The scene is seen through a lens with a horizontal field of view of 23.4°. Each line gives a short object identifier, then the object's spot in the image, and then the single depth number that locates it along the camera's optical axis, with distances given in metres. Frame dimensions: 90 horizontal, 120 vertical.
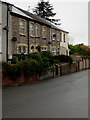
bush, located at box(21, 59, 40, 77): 17.03
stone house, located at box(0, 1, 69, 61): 20.64
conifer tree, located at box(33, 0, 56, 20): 68.31
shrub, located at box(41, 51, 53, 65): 24.45
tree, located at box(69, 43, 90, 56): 51.75
